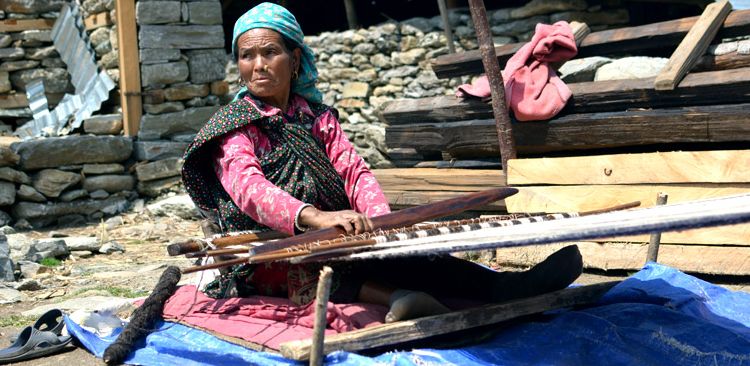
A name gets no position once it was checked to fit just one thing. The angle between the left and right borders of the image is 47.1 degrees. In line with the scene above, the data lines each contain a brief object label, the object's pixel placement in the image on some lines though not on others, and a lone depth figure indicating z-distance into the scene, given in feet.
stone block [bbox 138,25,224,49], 28.58
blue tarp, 9.79
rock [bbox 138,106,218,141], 29.17
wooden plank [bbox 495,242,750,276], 15.94
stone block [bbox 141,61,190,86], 28.86
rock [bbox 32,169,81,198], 27.35
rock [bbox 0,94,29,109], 30.99
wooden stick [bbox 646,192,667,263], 14.14
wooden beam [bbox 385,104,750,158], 16.26
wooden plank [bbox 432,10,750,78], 18.35
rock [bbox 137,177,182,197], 29.12
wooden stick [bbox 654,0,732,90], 17.07
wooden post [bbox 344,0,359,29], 39.94
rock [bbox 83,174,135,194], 28.19
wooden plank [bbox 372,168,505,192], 19.38
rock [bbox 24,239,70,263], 21.67
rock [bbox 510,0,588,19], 32.45
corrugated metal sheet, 29.58
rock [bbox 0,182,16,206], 26.78
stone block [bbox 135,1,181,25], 28.37
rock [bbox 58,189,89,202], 27.89
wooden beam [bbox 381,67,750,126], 16.56
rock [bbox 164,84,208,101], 29.37
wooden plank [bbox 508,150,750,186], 15.80
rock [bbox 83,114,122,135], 29.07
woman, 10.99
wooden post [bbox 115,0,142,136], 28.25
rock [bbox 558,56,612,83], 22.29
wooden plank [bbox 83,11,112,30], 29.44
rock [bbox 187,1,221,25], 29.43
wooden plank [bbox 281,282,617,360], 9.07
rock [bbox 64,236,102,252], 23.29
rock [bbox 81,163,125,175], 28.19
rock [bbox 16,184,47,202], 27.12
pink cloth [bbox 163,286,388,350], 10.22
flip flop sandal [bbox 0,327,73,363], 11.98
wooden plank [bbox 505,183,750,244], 15.92
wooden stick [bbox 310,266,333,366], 8.54
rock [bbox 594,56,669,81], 20.27
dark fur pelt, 11.05
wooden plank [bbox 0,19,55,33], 30.55
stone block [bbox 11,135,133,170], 27.27
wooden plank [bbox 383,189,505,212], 19.46
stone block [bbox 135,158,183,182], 28.91
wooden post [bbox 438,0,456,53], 33.82
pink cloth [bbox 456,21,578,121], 18.37
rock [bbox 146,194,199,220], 27.63
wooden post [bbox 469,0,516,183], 18.58
